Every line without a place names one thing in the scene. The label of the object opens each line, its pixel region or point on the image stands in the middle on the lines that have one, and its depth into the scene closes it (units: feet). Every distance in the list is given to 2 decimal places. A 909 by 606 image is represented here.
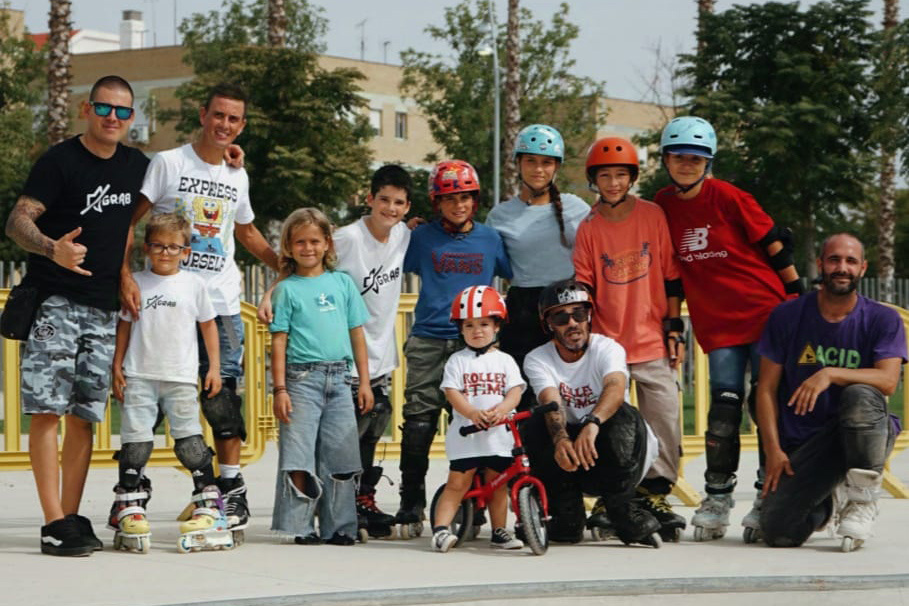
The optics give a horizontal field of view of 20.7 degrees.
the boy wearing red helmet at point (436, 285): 42.95
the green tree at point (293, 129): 172.83
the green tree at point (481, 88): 242.82
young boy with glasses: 39.47
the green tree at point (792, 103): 157.13
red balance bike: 39.09
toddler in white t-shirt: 40.22
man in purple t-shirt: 39.96
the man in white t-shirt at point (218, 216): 40.72
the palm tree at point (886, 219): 188.86
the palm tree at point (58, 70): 137.62
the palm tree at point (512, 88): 186.83
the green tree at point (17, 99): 215.16
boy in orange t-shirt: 42.23
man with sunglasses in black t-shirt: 38.58
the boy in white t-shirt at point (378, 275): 43.52
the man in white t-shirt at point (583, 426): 40.30
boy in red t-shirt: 42.25
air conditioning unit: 326.99
